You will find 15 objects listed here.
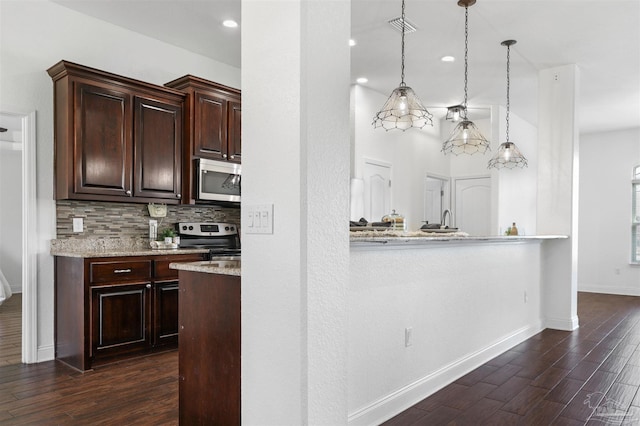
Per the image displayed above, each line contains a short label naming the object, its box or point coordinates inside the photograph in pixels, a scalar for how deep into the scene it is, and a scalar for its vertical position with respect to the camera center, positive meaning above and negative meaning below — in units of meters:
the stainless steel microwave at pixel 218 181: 4.32 +0.29
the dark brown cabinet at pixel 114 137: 3.52 +0.61
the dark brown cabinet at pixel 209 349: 1.93 -0.64
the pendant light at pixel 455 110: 5.11 +1.18
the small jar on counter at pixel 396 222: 3.28 -0.09
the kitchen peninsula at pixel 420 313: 2.29 -0.66
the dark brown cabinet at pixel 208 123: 4.26 +0.85
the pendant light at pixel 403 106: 3.24 +0.75
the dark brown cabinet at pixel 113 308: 3.29 -0.77
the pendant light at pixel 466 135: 3.98 +0.67
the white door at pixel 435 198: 7.53 +0.22
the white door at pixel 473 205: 7.80 +0.09
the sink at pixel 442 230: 3.60 -0.16
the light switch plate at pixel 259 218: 1.68 -0.03
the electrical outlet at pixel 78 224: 3.75 -0.13
